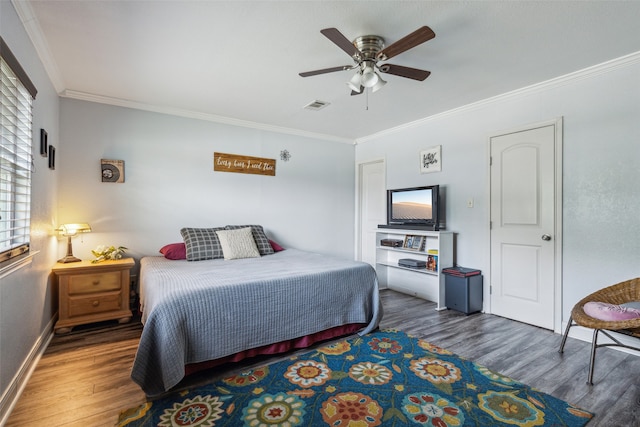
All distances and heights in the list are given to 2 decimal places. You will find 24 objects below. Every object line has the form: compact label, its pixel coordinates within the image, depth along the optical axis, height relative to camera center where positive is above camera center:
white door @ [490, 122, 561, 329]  2.99 -0.11
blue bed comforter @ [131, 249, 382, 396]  1.86 -0.69
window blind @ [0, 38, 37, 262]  1.70 +0.39
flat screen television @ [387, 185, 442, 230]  3.77 +0.10
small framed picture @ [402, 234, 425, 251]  4.07 -0.37
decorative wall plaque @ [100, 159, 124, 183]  3.46 +0.49
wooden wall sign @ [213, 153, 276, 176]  4.16 +0.70
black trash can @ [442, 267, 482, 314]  3.38 -0.83
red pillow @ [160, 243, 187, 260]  3.41 -0.41
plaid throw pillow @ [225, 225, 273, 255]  3.84 -0.31
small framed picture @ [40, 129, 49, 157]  2.50 +0.58
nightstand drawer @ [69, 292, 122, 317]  2.86 -0.86
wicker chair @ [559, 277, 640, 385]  1.97 -0.68
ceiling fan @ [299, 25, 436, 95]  2.12 +1.10
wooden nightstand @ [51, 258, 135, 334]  2.81 -0.75
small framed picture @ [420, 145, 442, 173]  4.02 +0.72
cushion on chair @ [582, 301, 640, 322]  2.10 -0.67
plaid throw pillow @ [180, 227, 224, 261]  3.40 -0.34
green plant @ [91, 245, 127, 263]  3.17 -0.41
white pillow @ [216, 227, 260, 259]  3.48 -0.35
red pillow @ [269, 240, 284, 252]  4.07 -0.43
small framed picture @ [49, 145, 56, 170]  2.83 +0.53
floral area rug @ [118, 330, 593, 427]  1.66 -1.09
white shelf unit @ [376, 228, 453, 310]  3.64 -0.70
